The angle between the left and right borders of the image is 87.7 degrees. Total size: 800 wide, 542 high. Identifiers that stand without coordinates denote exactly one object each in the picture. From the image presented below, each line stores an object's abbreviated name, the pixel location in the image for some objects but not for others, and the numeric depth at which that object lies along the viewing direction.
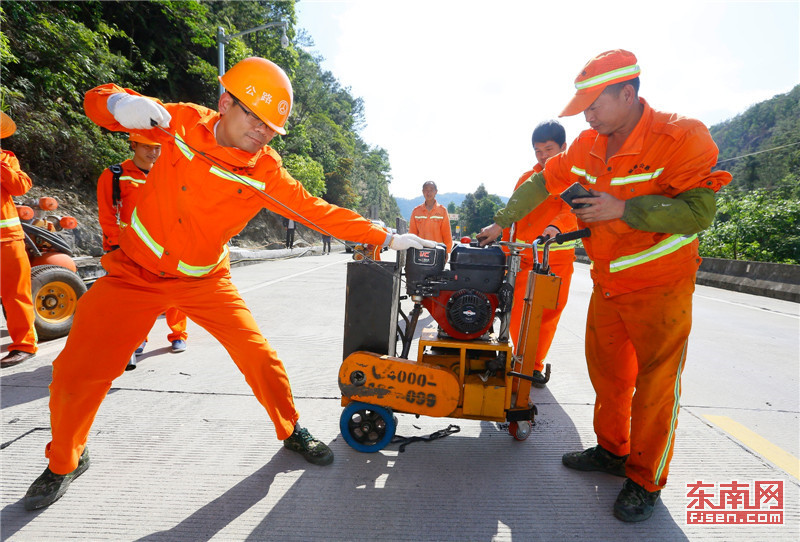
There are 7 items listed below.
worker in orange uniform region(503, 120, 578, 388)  3.33
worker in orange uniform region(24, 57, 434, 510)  1.90
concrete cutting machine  2.31
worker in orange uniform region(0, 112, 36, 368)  3.37
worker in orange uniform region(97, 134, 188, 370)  3.34
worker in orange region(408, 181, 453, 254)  6.96
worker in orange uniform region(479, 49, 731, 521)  1.88
